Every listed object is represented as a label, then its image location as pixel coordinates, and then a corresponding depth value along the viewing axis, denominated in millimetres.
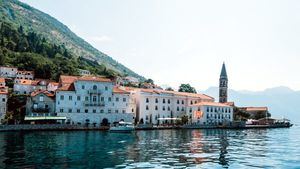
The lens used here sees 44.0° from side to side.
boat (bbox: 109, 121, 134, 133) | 84625
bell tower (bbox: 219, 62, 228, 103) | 160750
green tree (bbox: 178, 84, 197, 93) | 174125
